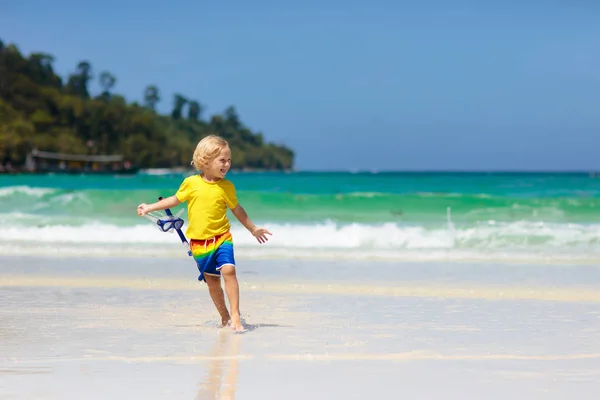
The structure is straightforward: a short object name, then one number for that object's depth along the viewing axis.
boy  6.26
